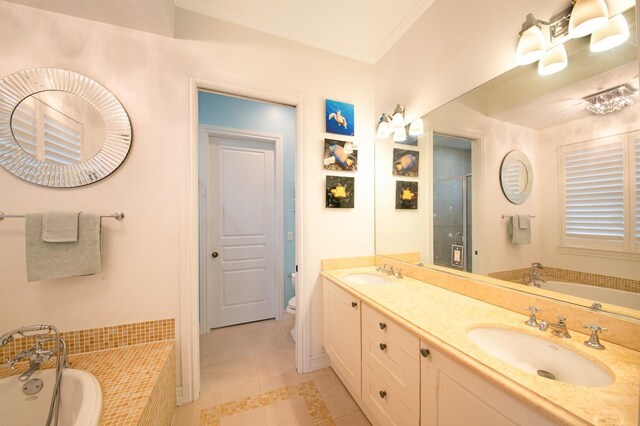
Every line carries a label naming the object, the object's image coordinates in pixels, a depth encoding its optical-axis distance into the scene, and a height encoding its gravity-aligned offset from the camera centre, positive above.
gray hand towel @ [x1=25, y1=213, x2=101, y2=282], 1.19 -0.22
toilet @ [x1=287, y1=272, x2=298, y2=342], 2.38 -1.06
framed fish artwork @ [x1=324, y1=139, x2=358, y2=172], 1.90 +0.50
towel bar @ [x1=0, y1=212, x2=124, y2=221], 1.37 -0.01
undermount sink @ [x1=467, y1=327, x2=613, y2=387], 0.75 -0.56
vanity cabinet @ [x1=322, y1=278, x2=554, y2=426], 0.68 -0.70
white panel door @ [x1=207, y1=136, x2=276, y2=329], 2.53 -0.24
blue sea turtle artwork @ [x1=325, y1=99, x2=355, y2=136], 1.91 +0.83
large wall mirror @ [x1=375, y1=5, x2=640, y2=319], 0.82 +0.18
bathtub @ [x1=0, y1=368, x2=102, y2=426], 1.05 -0.91
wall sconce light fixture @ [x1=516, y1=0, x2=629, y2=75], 0.83 +0.74
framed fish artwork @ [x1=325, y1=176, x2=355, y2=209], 1.91 +0.18
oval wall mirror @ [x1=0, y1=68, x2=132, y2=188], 1.22 +0.50
